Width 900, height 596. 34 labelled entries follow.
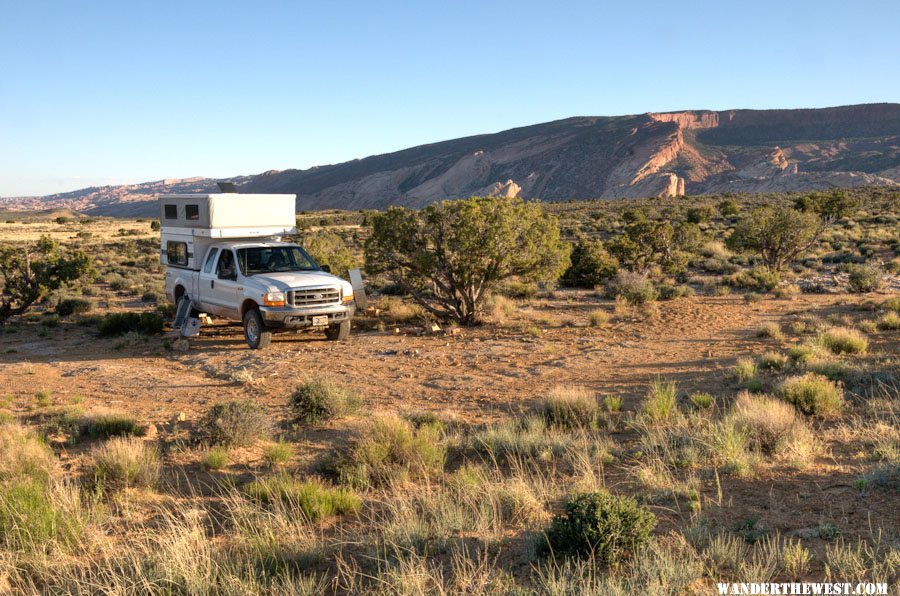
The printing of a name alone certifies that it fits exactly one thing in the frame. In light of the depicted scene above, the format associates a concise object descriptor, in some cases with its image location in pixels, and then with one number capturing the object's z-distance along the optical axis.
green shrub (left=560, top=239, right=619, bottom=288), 20.70
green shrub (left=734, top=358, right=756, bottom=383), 9.08
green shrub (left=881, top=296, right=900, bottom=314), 14.09
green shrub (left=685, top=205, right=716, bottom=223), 42.27
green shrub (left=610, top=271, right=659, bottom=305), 16.84
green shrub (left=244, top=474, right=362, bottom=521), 5.06
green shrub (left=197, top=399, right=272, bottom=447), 6.90
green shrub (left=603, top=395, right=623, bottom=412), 7.94
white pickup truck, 12.09
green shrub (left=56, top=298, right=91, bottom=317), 17.77
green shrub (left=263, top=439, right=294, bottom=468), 6.48
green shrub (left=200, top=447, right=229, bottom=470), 6.35
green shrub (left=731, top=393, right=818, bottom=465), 5.88
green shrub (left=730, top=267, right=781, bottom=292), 19.19
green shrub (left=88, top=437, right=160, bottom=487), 5.78
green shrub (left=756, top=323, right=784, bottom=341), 12.31
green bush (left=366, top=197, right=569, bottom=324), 13.71
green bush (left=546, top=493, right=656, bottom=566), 4.06
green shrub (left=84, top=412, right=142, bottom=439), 7.37
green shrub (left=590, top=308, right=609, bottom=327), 14.33
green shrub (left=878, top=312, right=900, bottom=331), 12.48
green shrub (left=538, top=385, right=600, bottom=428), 7.43
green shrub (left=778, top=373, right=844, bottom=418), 7.34
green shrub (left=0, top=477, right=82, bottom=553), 4.43
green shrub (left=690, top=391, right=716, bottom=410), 7.81
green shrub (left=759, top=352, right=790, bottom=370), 9.60
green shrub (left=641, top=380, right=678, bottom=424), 7.21
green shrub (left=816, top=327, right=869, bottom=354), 10.68
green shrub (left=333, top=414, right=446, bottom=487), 5.90
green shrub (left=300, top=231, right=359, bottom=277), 18.80
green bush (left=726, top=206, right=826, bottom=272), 20.89
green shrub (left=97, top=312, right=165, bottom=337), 14.71
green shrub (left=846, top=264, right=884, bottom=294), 17.80
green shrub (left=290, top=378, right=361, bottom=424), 7.88
